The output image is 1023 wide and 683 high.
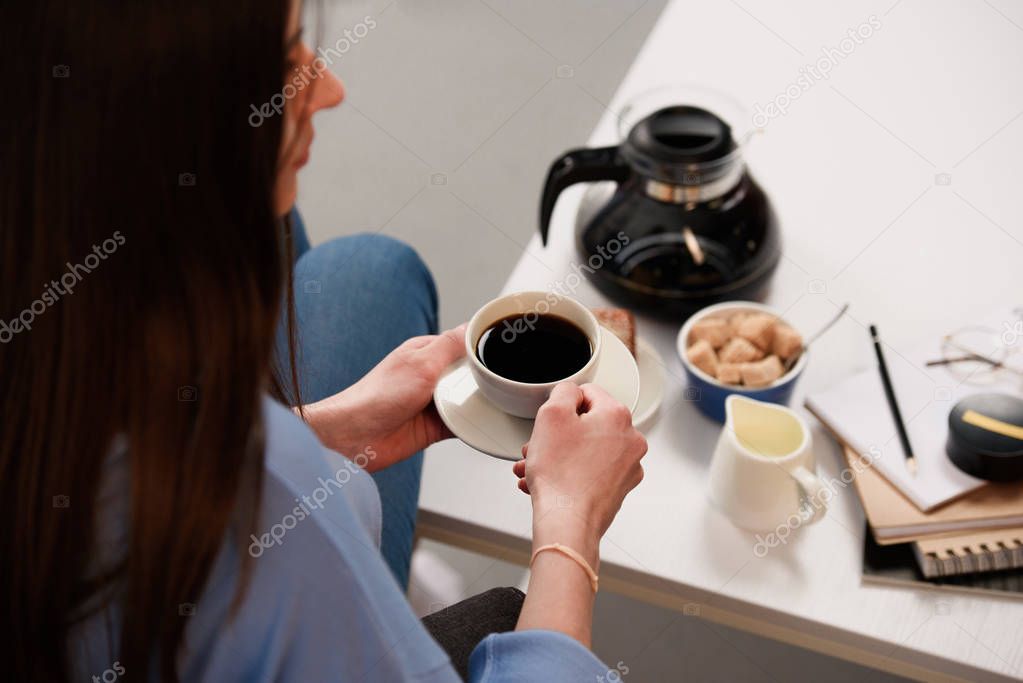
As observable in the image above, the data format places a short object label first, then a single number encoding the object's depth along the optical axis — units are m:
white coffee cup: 0.81
